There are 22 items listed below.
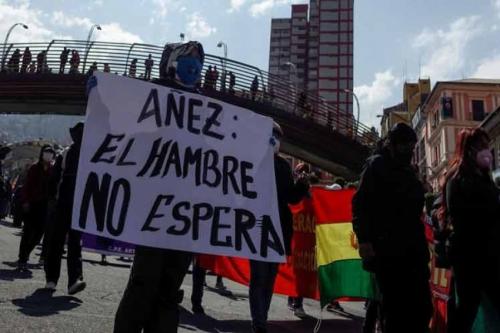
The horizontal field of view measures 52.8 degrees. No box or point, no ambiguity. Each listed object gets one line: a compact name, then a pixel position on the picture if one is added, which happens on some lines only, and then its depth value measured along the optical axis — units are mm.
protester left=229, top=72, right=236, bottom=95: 21562
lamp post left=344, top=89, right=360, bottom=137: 23878
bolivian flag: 5453
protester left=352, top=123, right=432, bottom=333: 3271
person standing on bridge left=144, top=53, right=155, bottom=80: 20156
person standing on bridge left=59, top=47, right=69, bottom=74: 22344
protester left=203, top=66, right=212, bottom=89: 20384
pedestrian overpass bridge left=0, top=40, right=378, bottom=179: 21719
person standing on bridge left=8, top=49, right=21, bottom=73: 23438
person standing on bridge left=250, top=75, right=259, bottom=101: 21719
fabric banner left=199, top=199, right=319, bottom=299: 5828
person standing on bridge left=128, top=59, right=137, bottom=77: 20344
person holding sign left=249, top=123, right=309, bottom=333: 4180
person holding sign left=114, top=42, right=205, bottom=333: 2506
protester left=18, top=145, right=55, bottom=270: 6422
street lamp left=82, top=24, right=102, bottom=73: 21902
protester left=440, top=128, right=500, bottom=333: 3500
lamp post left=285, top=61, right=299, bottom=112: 22797
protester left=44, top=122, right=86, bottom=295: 5109
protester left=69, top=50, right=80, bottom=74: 22109
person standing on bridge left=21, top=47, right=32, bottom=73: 23000
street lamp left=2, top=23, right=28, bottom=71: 40106
